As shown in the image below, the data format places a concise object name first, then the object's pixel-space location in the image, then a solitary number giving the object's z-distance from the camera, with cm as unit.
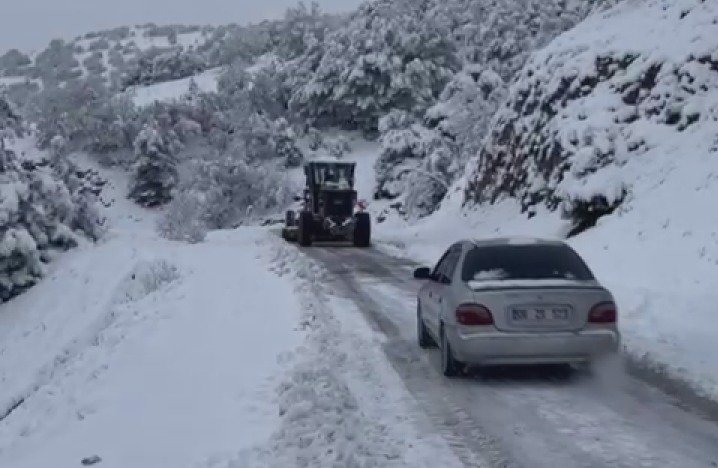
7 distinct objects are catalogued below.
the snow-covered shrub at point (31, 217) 2453
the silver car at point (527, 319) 893
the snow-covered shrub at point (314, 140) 5970
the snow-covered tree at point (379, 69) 5731
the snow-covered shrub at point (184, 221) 3444
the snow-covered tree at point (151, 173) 5338
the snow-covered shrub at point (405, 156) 4109
